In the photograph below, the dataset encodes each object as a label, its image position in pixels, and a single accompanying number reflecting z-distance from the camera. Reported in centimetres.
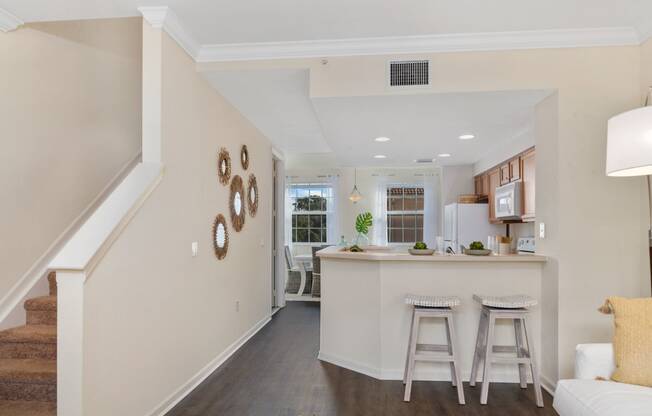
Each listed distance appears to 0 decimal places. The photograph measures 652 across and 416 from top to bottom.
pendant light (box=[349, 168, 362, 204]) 791
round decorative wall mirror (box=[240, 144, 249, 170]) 477
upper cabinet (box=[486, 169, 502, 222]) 588
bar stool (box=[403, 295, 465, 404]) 318
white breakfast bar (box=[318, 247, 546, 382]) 354
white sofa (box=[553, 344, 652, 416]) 192
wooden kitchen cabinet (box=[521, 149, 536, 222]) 459
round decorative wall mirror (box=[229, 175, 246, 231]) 438
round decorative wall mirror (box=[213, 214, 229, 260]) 390
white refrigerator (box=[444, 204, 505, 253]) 636
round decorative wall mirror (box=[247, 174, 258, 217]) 501
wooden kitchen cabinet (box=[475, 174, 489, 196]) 645
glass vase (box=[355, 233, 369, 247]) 686
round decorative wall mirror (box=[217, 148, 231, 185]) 402
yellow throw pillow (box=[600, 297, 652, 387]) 217
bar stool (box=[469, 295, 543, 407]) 312
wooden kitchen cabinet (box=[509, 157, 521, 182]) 499
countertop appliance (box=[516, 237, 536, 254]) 502
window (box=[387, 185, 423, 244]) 823
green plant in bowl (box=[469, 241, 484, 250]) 366
